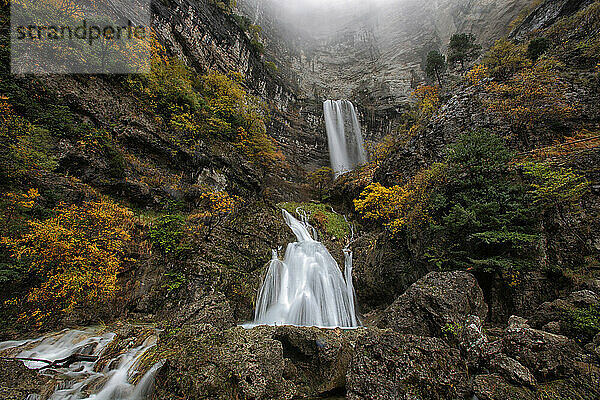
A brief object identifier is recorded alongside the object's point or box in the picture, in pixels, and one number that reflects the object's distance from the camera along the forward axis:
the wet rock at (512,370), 2.63
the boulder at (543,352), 2.73
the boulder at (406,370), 2.74
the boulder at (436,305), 4.92
